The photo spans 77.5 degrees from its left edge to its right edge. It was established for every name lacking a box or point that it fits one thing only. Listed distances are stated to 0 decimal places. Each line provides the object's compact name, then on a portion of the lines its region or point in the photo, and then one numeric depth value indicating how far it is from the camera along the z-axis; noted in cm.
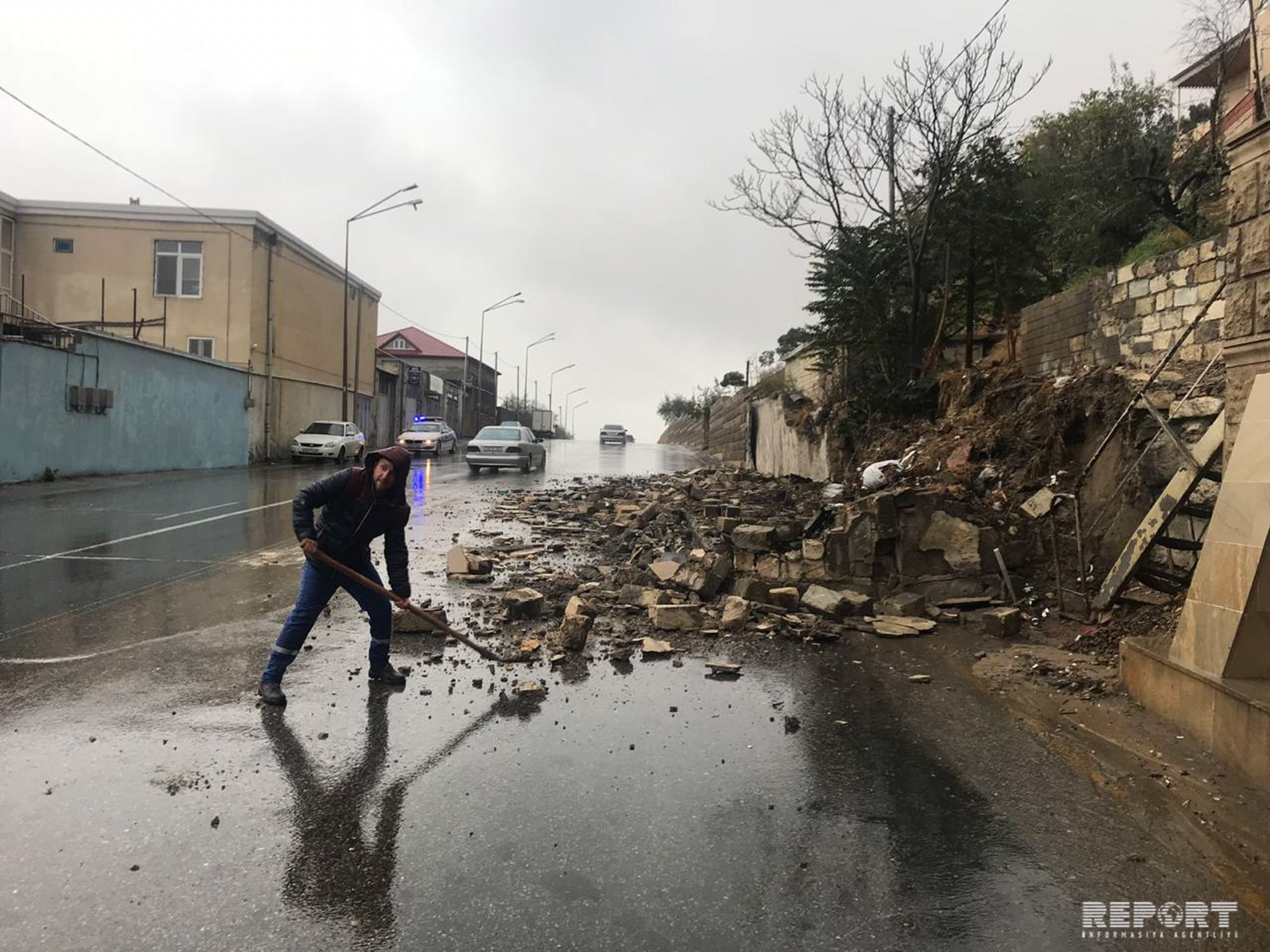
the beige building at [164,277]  2809
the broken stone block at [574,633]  605
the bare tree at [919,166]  1430
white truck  7471
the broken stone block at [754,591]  727
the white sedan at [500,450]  2491
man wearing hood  493
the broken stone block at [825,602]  698
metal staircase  529
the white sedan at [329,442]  2770
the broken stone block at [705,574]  757
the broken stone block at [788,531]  841
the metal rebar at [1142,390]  671
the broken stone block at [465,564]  892
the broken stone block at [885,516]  773
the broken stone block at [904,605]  716
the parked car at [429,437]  3341
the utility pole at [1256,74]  514
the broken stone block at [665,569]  796
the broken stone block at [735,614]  674
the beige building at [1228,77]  1858
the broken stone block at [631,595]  743
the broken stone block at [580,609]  643
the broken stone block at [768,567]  802
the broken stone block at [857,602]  714
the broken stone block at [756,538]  826
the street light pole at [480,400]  6893
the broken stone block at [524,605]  692
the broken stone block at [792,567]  793
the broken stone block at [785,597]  723
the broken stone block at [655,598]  716
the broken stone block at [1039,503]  761
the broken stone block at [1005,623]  641
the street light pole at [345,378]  2937
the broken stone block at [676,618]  671
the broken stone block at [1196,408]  640
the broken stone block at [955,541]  746
